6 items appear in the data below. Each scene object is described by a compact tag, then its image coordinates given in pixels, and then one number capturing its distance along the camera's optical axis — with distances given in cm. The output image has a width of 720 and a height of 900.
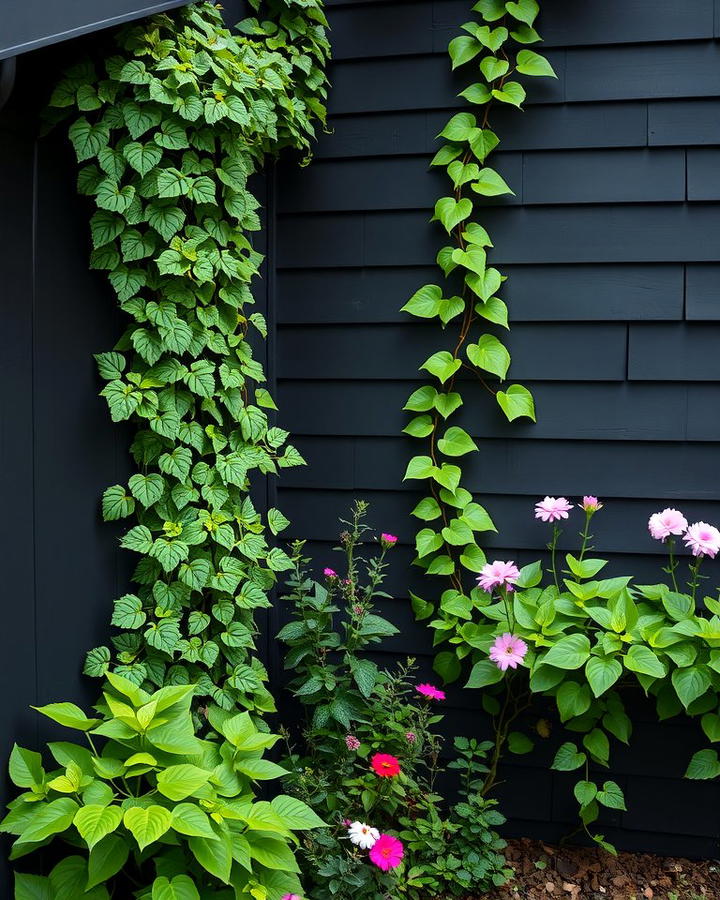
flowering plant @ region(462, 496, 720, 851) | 193
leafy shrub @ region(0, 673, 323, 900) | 133
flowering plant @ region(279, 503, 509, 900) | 189
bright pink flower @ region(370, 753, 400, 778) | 184
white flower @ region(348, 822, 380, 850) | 172
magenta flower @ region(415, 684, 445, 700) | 203
